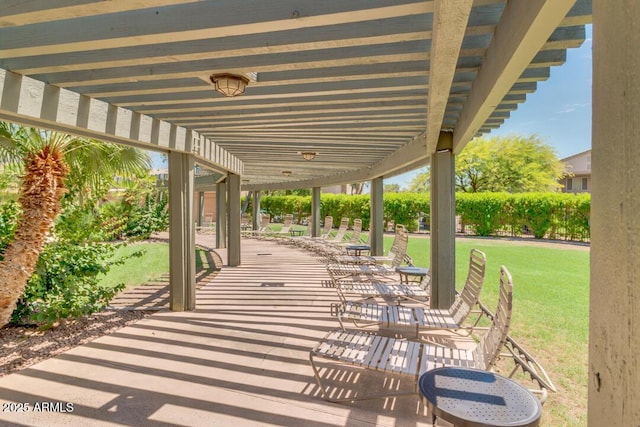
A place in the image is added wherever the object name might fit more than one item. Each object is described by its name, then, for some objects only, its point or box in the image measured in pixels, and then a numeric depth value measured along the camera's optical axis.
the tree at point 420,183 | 32.80
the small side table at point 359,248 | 9.10
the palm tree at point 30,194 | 4.16
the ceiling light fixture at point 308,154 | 7.36
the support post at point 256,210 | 18.61
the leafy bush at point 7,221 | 4.38
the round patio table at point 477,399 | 1.88
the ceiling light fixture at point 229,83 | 3.24
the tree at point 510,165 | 27.38
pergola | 0.87
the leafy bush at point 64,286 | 4.52
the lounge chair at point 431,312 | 3.88
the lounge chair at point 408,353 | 2.70
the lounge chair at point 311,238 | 12.98
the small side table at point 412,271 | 5.93
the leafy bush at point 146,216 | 16.05
